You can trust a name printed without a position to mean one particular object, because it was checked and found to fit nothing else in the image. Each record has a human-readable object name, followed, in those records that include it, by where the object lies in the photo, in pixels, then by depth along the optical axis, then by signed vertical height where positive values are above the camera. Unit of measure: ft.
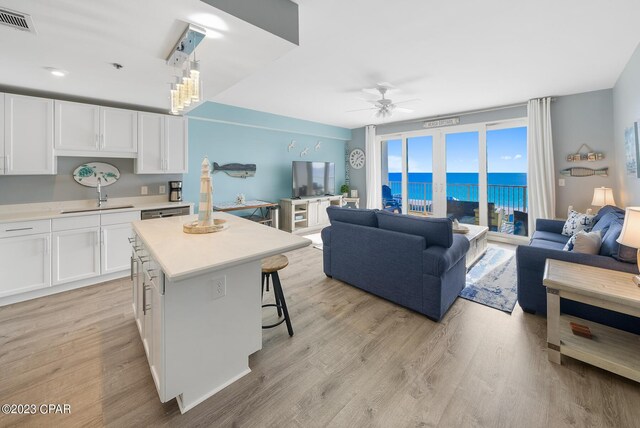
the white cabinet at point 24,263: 8.78 -1.55
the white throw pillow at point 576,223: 10.55 -0.42
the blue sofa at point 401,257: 7.59 -1.35
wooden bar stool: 6.76 -1.50
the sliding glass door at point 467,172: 16.90 +2.99
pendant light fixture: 5.55 +3.10
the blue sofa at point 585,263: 6.31 -1.36
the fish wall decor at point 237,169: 15.71 +2.98
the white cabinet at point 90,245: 9.68 -1.07
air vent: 5.17 +4.10
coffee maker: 13.15 +1.33
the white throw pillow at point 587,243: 7.08 -0.82
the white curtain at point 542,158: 14.19 +3.05
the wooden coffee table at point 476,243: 12.01 -1.45
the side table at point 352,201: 22.43 +1.26
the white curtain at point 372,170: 22.06 +3.85
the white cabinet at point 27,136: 9.17 +3.01
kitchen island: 4.47 -1.72
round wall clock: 23.24 +5.17
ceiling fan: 12.05 +5.81
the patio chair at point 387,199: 22.86 +1.41
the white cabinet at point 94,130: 10.11 +3.61
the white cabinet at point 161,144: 11.87 +3.48
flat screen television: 19.06 +2.91
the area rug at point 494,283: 8.79 -2.69
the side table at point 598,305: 5.16 -2.24
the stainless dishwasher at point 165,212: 11.36 +0.24
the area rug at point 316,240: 15.95 -1.60
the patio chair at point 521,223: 16.51 -0.60
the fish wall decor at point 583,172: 13.07 +2.15
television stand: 18.53 +0.15
